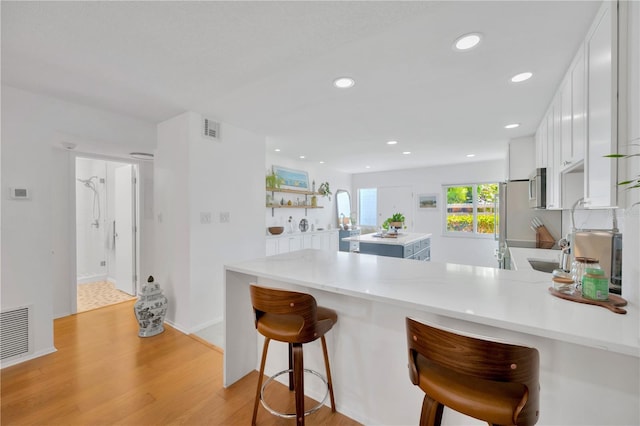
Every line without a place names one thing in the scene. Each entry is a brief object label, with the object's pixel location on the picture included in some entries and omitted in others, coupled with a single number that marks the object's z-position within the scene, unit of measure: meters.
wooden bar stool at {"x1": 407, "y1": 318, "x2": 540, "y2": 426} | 0.79
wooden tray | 0.98
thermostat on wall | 2.19
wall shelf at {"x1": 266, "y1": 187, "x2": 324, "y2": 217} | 5.02
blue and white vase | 2.68
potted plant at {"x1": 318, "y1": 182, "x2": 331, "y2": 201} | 6.32
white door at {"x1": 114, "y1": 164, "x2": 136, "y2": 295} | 3.80
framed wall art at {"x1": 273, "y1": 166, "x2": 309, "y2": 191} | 5.33
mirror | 7.06
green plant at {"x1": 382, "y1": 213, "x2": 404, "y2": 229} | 4.78
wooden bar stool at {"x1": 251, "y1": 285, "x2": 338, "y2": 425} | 1.33
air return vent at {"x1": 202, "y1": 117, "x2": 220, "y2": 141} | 2.93
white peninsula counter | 0.94
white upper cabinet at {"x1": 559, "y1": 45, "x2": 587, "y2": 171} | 1.53
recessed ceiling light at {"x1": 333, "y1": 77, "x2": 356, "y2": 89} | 2.09
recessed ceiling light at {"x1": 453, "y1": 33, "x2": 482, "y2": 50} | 1.57
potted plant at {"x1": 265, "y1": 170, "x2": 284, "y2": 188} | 4.91
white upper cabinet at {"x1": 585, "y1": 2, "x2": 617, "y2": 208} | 1.16
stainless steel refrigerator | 3.27
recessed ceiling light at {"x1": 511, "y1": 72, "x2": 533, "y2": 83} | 2.01
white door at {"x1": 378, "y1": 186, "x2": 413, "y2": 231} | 6.63
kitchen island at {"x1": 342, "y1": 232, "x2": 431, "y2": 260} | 4.01
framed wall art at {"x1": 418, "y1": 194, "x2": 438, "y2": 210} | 6.25
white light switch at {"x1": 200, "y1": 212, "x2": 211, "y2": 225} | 2.89
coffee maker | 1.30
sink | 2.35
